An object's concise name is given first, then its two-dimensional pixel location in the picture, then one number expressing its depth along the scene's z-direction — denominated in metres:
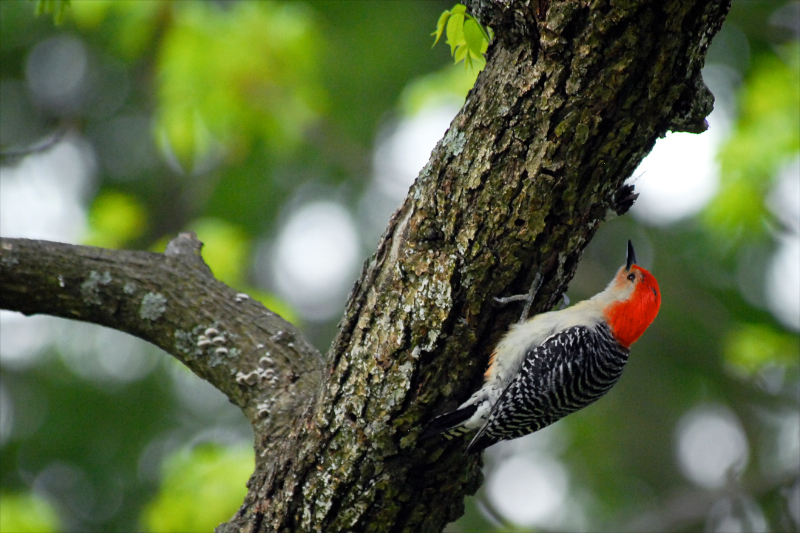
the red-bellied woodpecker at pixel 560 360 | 7.86
